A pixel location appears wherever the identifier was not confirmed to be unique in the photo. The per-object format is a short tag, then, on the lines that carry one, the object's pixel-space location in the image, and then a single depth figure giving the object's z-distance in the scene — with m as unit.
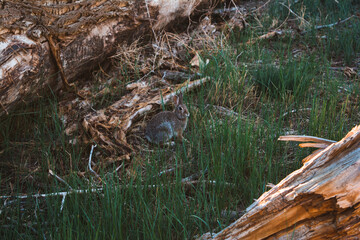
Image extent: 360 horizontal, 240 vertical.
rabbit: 4.14
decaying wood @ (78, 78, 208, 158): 3.98
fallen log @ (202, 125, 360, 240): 2.04
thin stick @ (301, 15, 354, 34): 6.29
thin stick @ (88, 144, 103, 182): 3.47
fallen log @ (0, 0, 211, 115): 3.45
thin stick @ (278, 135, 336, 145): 2.59
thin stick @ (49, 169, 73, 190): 3.15
